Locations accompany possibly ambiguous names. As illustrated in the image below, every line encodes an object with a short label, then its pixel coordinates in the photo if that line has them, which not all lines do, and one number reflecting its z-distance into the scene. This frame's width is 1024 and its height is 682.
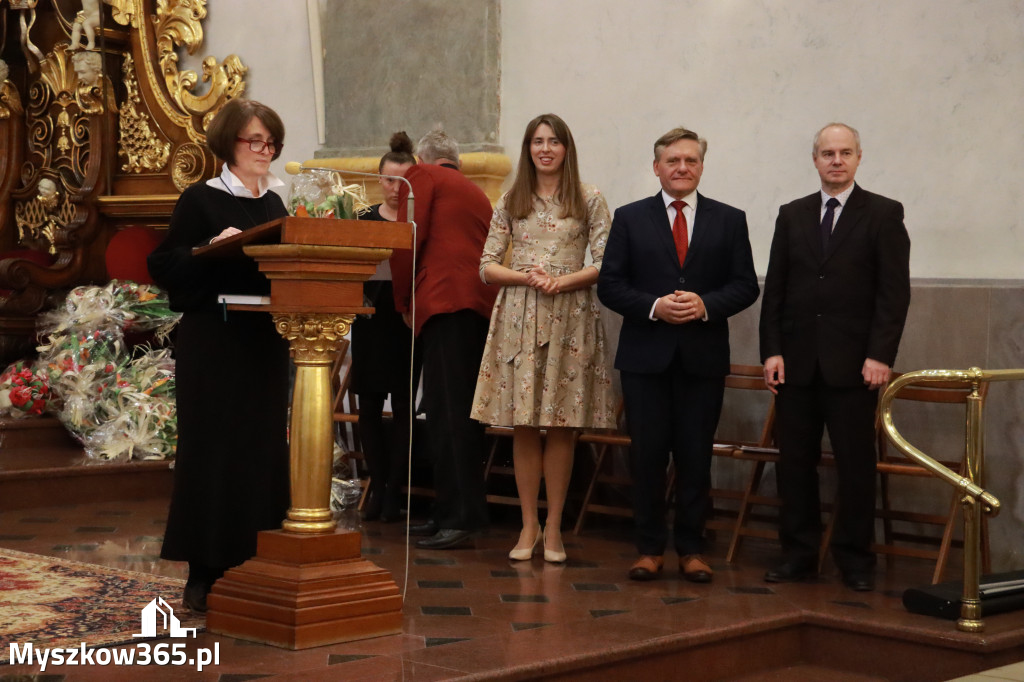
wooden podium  3.94
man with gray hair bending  5.66
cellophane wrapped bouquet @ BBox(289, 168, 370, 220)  4.05
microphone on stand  3.82
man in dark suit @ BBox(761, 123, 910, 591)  5.05
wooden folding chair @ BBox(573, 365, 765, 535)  5.91
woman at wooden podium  4.26
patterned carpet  4.01
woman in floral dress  5.37
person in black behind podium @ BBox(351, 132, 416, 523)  6.29
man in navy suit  5.16
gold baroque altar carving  8.88
